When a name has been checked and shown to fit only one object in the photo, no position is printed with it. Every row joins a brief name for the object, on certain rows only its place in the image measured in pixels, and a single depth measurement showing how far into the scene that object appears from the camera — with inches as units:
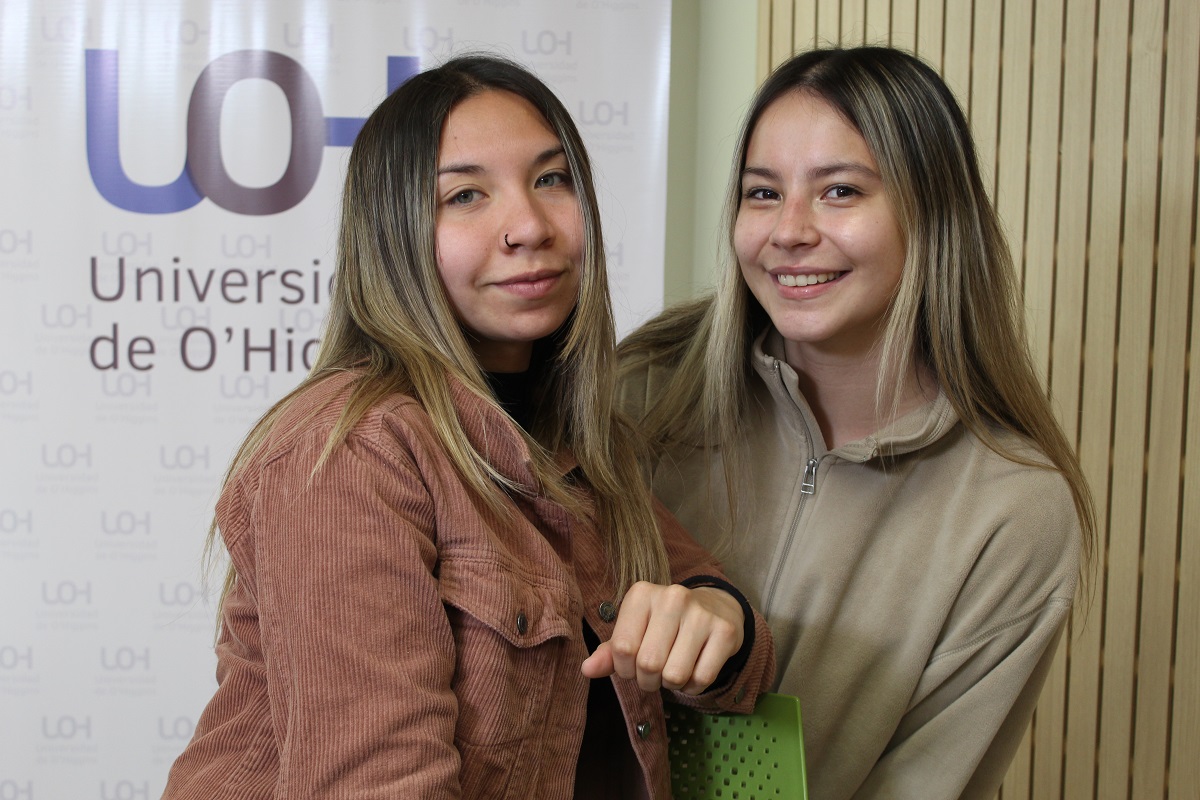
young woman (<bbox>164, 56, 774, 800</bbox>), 36.9
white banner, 106.1
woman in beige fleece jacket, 58.9
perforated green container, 49.4
